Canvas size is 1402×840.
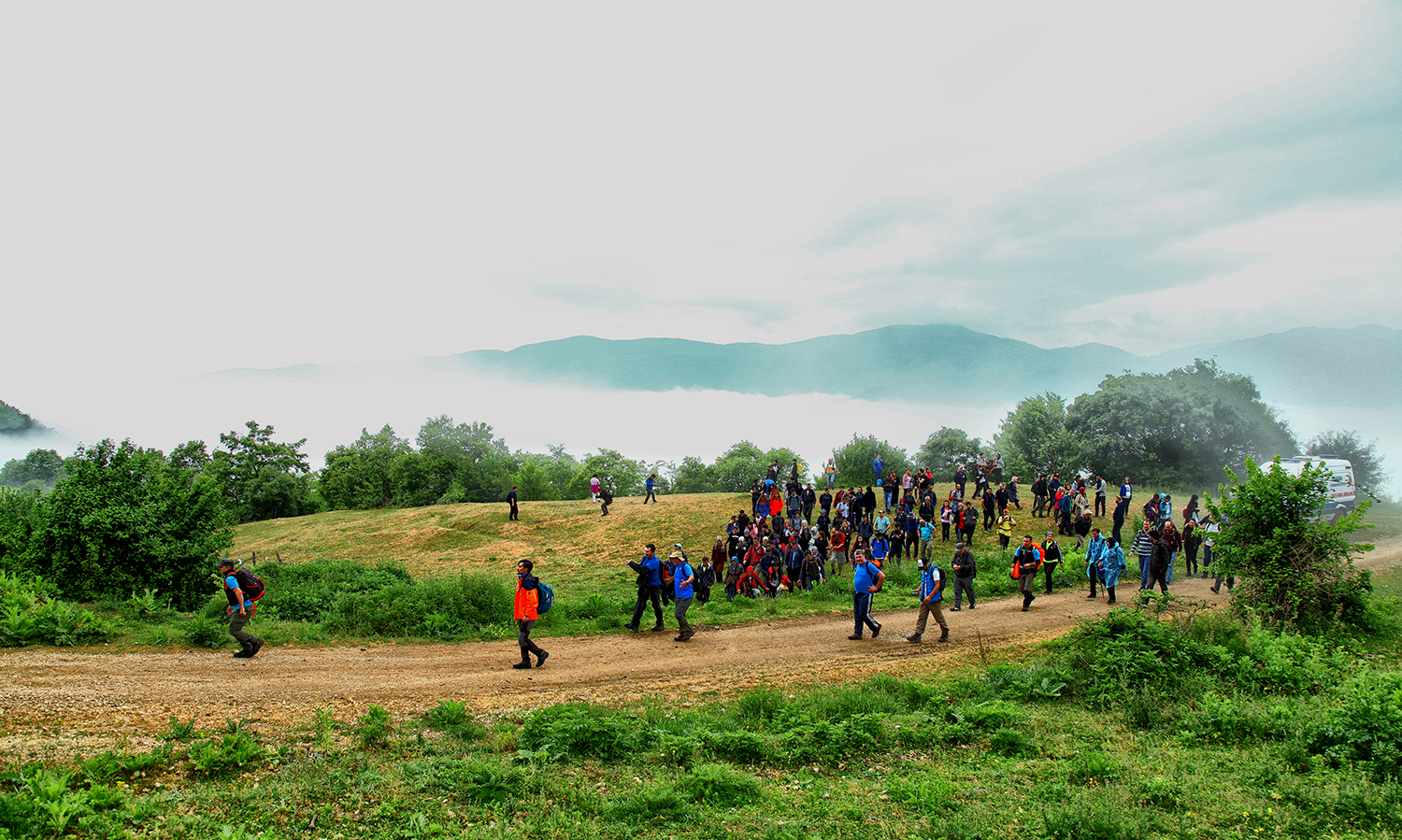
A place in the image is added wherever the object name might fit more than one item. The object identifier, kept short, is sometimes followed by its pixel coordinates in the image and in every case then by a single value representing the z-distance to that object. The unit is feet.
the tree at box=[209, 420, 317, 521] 193.98
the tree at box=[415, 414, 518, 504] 192.95
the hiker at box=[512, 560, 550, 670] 40.14
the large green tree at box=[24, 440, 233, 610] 53.06
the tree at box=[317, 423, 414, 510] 188.85
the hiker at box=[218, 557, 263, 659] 38.93
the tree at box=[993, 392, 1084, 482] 162.50
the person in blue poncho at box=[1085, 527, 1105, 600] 58.80
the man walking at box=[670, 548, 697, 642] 47.52
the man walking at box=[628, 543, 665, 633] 49.47
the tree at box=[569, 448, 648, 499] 234.79
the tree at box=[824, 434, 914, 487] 185.35
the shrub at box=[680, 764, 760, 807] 21.95
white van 85.90
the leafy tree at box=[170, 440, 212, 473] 196.65
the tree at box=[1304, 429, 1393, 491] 181.06
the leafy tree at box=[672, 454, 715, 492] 240.94
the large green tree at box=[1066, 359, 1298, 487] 164.86
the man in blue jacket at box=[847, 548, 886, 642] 45.68
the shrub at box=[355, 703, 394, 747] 26.70
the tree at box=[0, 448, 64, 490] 316.40
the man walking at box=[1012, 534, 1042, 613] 54.70
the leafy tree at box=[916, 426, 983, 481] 232.12
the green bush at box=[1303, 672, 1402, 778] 21.98
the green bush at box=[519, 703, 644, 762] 25.89
